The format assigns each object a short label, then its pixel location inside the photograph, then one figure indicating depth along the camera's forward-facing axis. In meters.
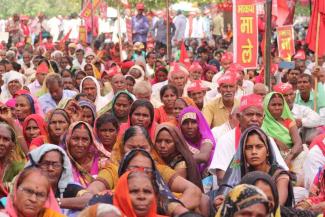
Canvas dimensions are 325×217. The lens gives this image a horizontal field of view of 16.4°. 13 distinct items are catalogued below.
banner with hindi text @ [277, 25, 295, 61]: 17.80
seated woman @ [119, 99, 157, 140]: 10.18
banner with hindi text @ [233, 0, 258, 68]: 14.34
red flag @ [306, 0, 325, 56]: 14.14
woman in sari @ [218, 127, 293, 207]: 7.86
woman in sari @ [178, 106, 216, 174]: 10.09
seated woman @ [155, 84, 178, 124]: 11.55
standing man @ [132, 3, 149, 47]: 28.38
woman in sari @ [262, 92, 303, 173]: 10.61
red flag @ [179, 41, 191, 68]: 18.92
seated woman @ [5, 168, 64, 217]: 6.41
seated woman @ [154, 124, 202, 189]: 8.88
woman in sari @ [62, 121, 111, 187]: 8.88
